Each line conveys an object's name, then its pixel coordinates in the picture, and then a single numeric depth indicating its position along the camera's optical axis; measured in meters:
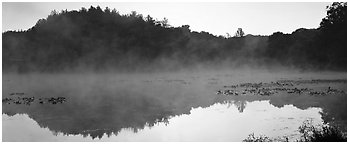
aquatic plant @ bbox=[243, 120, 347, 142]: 9.45
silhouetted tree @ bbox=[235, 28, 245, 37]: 61.62
